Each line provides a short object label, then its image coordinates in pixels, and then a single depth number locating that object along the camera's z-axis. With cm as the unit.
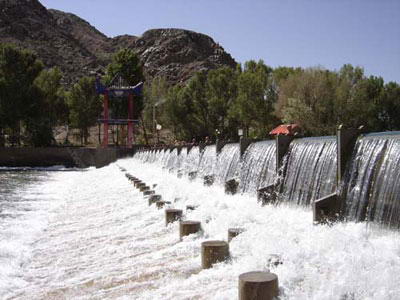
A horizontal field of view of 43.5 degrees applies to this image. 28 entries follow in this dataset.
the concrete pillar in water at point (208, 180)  1762
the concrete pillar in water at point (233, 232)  798
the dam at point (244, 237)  622
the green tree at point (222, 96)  6159
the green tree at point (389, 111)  5256
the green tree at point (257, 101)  5331
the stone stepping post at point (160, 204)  1283
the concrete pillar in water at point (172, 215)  1065
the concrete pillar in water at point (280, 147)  1300
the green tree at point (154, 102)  7703
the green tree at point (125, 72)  6606
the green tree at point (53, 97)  6750
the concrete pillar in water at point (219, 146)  2017
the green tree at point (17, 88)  5809
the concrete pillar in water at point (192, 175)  1939
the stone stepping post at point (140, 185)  1769
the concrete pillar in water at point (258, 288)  523
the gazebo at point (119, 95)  5547
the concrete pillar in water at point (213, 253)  702
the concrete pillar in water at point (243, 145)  1645
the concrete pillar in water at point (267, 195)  1245
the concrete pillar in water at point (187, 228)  909
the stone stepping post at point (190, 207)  1155
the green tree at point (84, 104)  6769
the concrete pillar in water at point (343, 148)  968
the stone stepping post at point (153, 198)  1365
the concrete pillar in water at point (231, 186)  1513
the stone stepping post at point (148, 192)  1551
